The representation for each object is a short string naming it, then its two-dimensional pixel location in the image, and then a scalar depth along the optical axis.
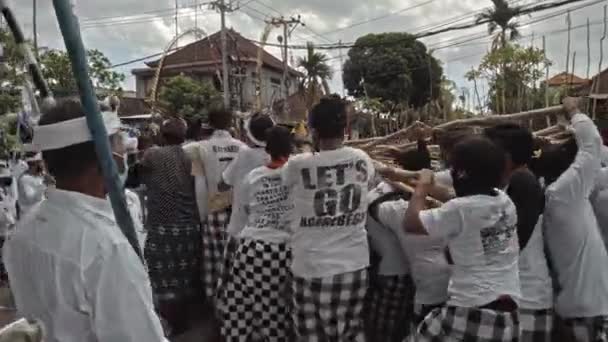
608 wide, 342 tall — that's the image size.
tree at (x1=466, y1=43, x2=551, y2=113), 12.07
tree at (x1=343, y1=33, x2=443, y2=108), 39.50
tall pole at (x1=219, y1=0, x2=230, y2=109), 25.14
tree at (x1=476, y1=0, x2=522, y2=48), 13.15
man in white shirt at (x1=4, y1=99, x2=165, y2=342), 1.88
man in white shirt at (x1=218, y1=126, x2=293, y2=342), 4.46
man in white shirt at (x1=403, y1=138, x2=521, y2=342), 3.04
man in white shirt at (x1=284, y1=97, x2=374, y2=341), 3.92
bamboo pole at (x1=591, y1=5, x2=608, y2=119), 8.86
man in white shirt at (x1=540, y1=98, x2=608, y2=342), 3.47
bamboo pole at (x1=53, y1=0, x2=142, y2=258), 1.97
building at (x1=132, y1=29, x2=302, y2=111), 29.17
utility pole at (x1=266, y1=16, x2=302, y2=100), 30.88
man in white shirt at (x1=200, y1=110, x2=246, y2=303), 5.25
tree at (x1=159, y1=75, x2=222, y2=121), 26.26
